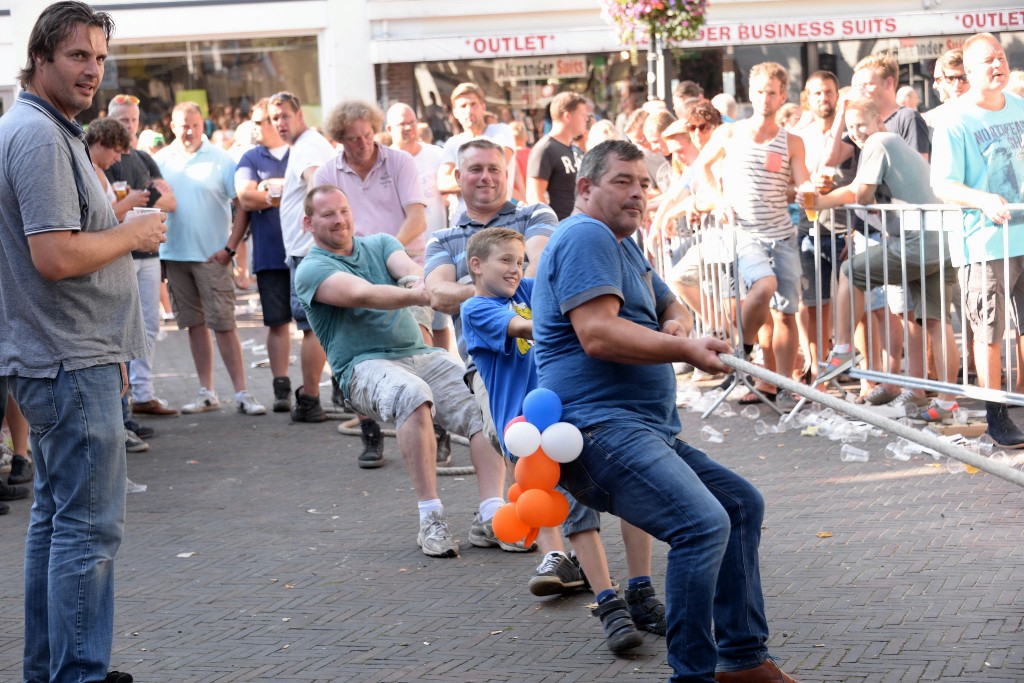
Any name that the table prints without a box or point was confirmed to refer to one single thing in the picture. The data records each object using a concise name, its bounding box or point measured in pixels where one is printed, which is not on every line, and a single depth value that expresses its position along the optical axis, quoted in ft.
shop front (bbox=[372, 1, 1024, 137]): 73.31
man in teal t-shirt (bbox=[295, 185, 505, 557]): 20.11
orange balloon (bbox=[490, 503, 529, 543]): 14.21
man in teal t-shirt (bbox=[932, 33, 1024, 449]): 24.22
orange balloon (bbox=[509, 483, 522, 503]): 14.26
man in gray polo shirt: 12.93
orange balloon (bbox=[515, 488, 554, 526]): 13.82
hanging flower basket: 49.98
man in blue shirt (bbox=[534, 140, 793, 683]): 12.58
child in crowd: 15.94
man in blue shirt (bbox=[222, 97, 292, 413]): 31.53
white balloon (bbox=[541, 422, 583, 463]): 13.23
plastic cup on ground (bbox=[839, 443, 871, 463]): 24.00
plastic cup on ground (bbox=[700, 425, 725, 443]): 26.45
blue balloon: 13.47
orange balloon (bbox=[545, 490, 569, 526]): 13.88
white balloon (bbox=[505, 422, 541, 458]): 13.38
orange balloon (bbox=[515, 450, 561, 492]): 13.55
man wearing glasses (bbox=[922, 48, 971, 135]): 30.86
